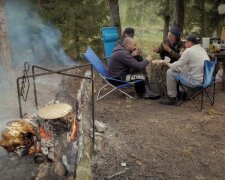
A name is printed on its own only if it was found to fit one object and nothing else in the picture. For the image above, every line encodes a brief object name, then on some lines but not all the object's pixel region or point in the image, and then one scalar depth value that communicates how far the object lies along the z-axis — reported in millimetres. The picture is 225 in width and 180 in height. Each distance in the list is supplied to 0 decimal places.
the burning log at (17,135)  3631
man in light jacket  6012
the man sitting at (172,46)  7230
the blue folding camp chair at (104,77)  6629
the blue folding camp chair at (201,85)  5874
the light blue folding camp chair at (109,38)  8641
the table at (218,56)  6766
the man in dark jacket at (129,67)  6574
